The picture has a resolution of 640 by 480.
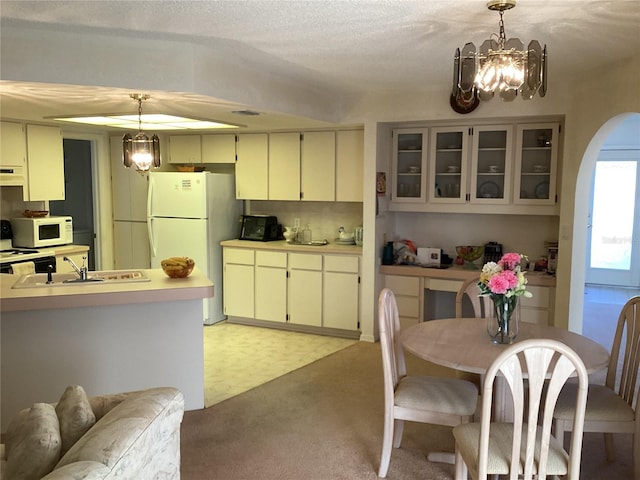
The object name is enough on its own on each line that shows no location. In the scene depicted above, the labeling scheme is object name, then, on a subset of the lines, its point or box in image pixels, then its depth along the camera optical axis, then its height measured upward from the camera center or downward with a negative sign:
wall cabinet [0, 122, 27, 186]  5.12 +0.34
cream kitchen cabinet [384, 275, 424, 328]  5.45 -0.97
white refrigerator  5.93 -0.28
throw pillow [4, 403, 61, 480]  1.95 -0.90
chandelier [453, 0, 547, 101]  2.46 +0.56
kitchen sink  3.73 -0.60
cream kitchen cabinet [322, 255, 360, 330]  5.59 -0.96
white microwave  5.38 -0.39
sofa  1.81 -0.86
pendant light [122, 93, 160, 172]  3.93 +0.29
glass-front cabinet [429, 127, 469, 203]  5.31 +0.28
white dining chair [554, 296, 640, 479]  2.76 -1.03
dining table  2.70 -0.77
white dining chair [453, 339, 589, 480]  2.22 -0.89
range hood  5.10 +0.13
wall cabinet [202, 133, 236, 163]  6.18 +0.49
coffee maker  5.46 -0.54
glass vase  2.91 -0.65
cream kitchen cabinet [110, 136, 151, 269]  6.48 -0.24
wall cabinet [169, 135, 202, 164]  6.37 +0.49
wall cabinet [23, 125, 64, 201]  5.41 +0.26
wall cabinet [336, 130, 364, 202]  5.55 +0.30
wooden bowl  3.93 -0.52
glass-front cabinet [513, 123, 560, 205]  5.00 +0.28
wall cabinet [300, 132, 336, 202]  5.68 +0.27
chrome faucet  3.87 -0.55
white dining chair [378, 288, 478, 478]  2.89 -1.05
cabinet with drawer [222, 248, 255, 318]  6.02 -0.94
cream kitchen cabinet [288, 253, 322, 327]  5.72 -0.96
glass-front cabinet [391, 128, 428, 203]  5.47 +0.28
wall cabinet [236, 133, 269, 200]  6.02 +0.29
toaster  6.18 -0.38
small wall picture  5.36 +0.11
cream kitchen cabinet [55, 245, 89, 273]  5.49 -0.64
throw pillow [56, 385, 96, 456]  2.12 -0.86
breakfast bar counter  3.49 -0.94
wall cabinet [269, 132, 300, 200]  5.86 +0.29
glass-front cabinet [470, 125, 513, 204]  5.16 +0.28
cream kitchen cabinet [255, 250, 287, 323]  5.88 -0.95
